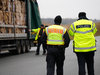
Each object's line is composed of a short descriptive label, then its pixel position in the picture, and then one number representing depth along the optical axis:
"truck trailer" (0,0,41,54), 19.78
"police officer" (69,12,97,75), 9.05
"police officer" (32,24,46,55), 21.72
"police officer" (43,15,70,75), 8.83
